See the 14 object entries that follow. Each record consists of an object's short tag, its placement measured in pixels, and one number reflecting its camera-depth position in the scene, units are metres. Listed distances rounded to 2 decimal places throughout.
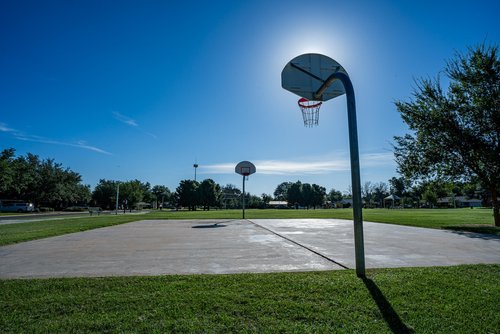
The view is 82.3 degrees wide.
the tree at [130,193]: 70.94
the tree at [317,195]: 98.56
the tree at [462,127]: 14.85
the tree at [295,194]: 99.69
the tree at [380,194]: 131.38
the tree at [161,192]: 128.80
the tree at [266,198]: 115.12
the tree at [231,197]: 116.24
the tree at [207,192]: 76.12
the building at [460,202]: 107.89
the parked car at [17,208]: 53.31
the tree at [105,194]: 83.38
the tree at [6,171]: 43.75
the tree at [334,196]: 141.00
